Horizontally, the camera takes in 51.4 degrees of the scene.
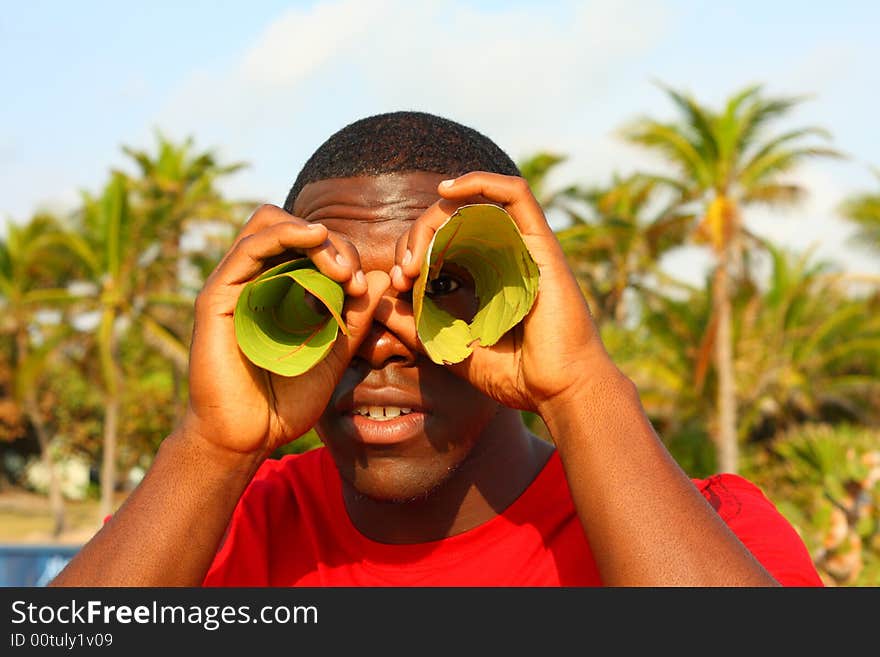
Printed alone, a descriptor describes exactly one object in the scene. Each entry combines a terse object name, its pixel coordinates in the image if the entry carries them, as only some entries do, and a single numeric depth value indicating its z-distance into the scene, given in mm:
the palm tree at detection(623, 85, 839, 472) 20203
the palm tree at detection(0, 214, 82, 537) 24766
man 1880
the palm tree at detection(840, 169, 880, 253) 22516
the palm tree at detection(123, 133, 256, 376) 24547
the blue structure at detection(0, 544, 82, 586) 7695
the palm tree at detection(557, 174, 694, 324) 21312
